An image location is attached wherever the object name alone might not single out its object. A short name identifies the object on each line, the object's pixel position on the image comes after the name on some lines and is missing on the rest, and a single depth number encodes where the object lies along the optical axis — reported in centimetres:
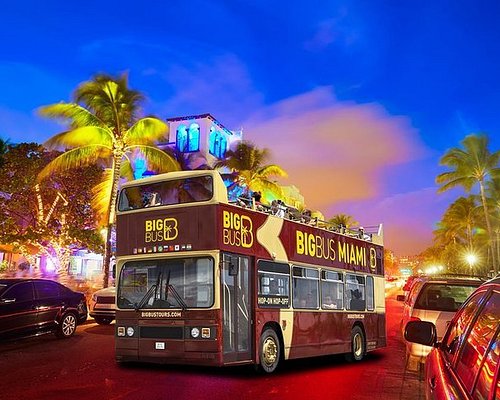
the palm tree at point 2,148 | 2477
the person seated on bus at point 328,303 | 1299
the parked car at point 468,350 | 268
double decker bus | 976
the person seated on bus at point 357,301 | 1447
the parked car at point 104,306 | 1878
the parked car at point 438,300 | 1080
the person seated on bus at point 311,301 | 1228
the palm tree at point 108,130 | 2511
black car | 1363
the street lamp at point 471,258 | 6300
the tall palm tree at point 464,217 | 7631
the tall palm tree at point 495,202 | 5459
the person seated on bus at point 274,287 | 1102
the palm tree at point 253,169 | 3972
